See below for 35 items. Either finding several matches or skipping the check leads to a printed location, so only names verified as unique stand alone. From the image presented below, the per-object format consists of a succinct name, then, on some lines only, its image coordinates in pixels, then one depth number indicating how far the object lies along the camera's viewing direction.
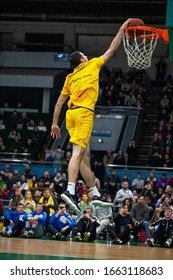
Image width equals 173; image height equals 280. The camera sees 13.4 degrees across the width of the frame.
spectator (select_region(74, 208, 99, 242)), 21.44
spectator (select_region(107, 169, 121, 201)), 29.08
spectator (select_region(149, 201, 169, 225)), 24.08
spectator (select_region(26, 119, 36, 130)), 39.03
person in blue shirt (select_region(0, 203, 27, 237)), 22.16
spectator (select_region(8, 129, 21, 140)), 37.36
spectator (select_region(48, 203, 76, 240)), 21.61
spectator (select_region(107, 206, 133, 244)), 21.70
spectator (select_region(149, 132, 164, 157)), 34.03
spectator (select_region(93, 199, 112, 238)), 22.84
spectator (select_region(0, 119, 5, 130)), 38.89
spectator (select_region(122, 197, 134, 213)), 23.84
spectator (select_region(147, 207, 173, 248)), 21.88
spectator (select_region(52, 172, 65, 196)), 27.92
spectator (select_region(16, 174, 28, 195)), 28.81
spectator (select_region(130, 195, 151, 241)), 23.63
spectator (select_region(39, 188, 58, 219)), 23.47
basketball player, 12.95
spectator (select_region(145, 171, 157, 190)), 28.48
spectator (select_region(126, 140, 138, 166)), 34.56
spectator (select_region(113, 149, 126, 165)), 33.16
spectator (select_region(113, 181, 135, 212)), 26.28
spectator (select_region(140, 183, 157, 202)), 26.94
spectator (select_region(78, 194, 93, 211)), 23.36
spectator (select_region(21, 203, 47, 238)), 22.11
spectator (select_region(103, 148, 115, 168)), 33.48
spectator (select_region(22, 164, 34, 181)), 30.62
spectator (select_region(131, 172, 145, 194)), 29.30
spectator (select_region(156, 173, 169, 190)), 28.41
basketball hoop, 14.96
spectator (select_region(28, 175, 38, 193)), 28.72
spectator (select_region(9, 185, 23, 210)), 25.67
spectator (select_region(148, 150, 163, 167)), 32.72
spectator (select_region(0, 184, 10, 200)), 28.55
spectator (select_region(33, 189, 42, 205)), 25.11
